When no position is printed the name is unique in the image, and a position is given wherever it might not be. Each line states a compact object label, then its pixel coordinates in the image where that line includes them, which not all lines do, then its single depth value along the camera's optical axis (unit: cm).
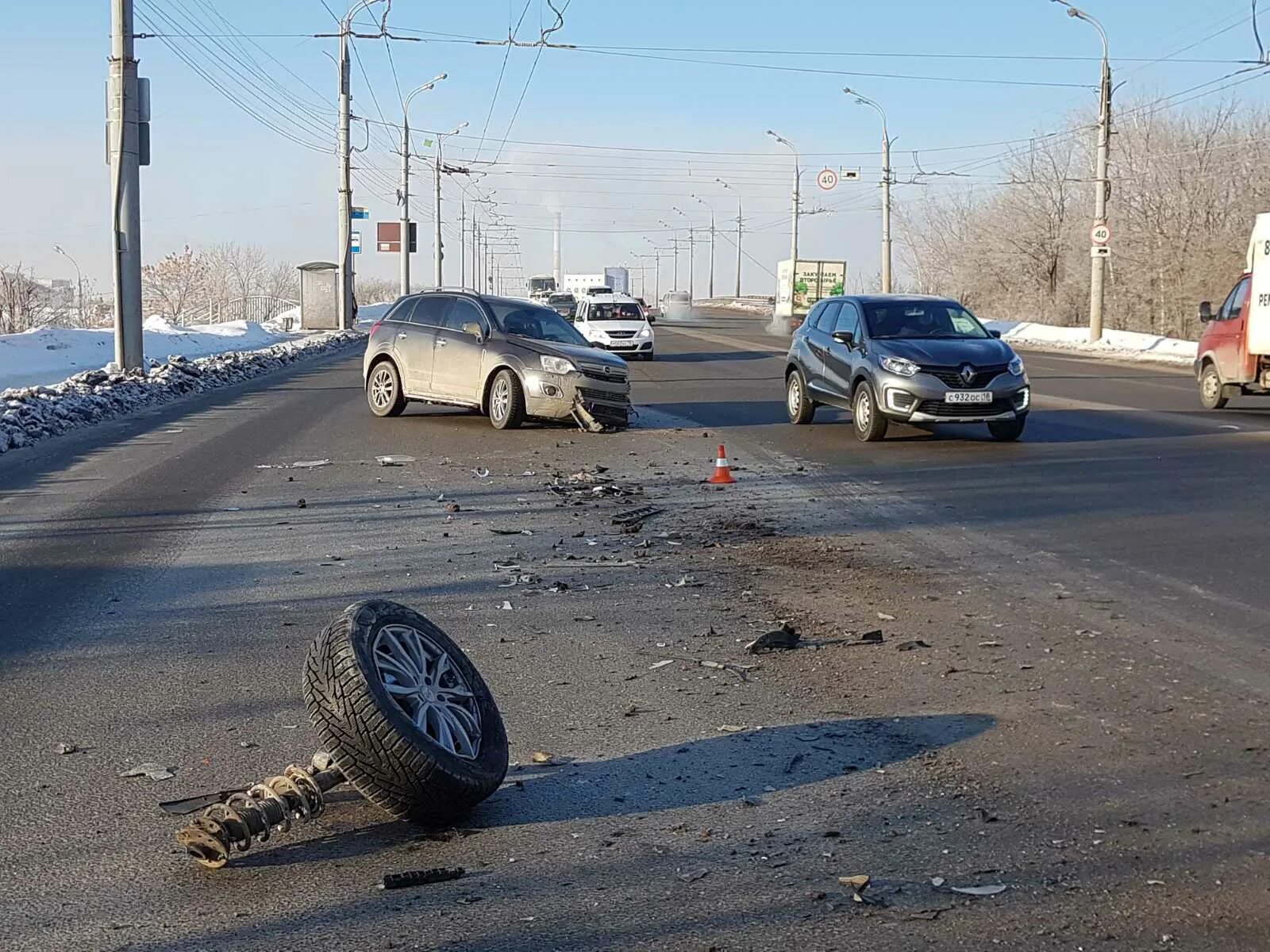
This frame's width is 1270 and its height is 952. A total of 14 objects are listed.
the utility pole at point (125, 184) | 2367
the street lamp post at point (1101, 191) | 4278
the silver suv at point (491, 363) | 1752
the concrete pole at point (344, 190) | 4616
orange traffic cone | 1275
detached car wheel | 441
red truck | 1888
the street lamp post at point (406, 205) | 6506
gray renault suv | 1548
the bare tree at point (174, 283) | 9781
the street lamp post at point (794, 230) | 7950
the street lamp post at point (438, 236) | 7806
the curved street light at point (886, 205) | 5912
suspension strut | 415
